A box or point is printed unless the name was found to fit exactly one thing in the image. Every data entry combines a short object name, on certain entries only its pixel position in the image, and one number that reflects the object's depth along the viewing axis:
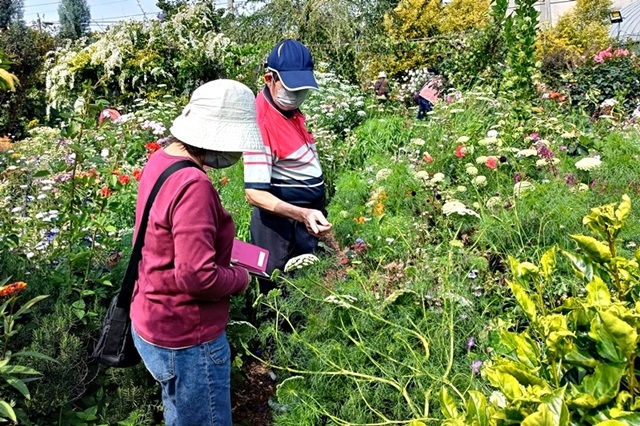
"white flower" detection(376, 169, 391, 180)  4.11
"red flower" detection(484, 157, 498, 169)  3.62
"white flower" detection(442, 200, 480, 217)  2.46
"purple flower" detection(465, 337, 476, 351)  2.22
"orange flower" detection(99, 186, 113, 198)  3.17
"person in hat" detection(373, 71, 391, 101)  8.88
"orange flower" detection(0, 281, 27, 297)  1.90
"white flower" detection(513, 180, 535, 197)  3.16
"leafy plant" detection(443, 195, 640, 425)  0.85
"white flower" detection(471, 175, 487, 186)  3.41
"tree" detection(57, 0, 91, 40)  36.66
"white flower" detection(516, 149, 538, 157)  3.63
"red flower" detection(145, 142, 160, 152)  4.34
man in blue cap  2.63
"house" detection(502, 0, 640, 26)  43.43
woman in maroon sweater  1.79
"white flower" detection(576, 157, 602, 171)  3.38
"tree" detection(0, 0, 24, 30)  29.09
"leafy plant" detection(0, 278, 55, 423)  1.74
